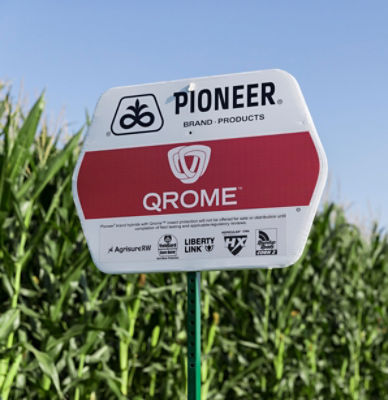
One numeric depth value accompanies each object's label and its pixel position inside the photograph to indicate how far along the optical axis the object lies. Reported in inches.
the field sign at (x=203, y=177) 51.8
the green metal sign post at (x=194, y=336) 53.3
